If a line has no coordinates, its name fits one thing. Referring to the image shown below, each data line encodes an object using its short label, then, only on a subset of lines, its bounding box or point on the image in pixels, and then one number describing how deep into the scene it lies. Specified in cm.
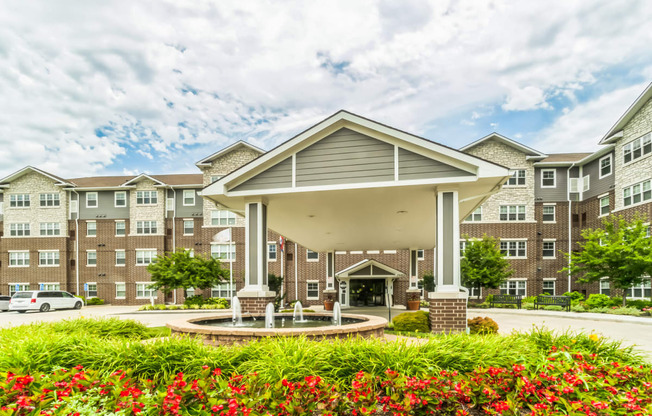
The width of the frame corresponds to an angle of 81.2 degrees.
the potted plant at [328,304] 2510
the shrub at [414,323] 1097
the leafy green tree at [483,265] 2569
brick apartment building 2942
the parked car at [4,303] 2742
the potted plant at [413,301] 2288
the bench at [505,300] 2542
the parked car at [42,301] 2525
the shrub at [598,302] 2261
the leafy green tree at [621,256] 1956
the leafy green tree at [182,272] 2484
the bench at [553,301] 2220
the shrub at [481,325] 1012
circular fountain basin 680
